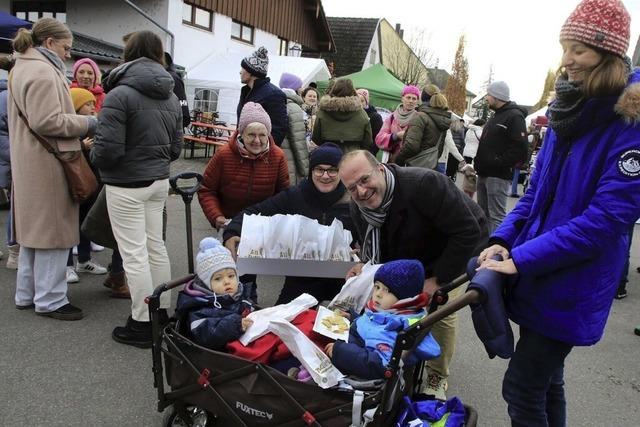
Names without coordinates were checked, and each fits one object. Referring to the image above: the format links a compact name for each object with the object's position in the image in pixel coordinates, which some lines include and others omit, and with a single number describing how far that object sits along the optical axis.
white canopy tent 14.95
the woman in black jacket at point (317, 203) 3.53
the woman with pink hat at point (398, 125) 7.04
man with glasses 2.61
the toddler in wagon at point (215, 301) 2.38
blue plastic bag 2.16
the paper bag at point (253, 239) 3.02
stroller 1.97
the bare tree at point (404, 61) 32.16
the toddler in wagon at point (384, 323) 2.12
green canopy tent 14.30
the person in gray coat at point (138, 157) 3.32
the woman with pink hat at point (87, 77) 5.02
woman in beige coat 3.54
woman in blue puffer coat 1.72
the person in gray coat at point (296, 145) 5.49
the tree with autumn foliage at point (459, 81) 43.99
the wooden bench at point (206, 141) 12.75
